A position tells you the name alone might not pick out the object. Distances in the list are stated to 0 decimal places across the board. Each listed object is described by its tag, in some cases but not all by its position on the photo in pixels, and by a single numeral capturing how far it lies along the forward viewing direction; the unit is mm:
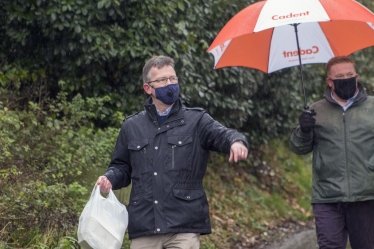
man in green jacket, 11437
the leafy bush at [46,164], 13320
